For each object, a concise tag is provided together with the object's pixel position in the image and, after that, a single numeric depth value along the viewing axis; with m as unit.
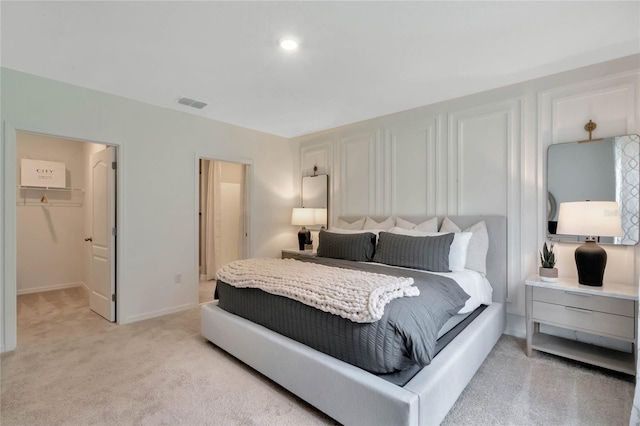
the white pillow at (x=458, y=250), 2.76
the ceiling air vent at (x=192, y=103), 3.30
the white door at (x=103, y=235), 3.23
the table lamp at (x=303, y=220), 4.43
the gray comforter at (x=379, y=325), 1.55
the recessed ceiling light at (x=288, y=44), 2.14
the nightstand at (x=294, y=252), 4.07
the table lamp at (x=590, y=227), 2.18
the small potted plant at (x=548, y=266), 2.44
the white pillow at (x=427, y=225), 3.25
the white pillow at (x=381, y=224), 3.64
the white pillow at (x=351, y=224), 3.95
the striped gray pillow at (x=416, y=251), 2.70
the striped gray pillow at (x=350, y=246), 3.25
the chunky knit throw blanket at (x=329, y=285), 1.63
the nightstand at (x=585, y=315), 2.09
